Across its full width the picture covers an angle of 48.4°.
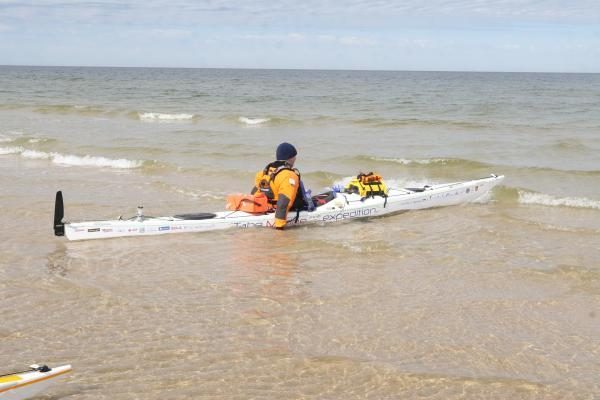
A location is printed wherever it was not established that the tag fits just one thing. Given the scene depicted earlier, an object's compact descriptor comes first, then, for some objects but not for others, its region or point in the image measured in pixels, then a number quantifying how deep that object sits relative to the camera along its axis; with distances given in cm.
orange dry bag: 973
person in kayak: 934
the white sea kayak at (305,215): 879
